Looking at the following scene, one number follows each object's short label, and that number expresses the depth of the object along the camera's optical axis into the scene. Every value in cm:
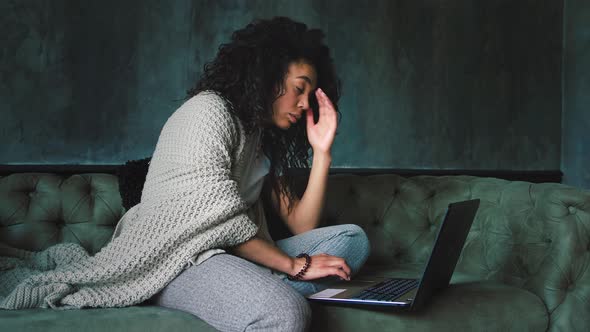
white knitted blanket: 139
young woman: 130
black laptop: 140
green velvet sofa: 144
